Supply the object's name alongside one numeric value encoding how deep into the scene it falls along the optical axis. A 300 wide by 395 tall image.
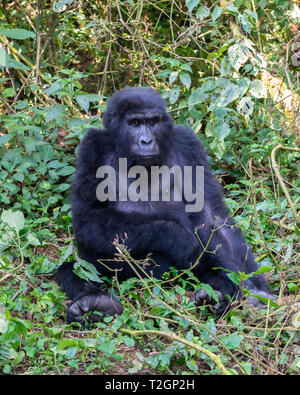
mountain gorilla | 8.72
